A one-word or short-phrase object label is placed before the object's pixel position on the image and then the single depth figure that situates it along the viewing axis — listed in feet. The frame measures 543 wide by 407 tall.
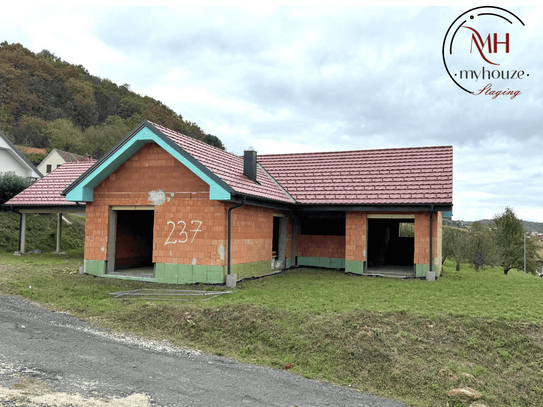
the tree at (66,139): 186.29
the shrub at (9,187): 82.33
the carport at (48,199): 64.34
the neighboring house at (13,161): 121.70
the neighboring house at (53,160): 161.57
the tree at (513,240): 126.21
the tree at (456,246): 66.08
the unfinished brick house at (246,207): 41.60
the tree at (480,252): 69.21
